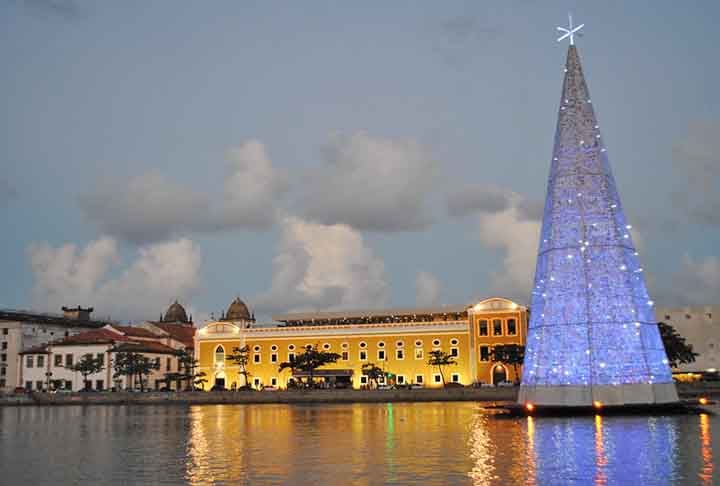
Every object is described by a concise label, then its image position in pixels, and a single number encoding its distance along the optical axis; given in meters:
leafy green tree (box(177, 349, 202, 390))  94.00
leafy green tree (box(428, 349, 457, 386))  84.56
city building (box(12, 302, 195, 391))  94.81
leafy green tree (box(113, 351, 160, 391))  88.19
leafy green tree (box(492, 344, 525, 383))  79.25
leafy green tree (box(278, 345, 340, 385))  87.25
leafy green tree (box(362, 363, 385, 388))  86.81
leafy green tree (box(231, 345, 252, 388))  93.12
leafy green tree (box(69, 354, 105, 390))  89.62
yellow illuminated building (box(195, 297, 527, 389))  85.50
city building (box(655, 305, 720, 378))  96.00
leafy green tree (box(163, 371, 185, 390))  93.38
